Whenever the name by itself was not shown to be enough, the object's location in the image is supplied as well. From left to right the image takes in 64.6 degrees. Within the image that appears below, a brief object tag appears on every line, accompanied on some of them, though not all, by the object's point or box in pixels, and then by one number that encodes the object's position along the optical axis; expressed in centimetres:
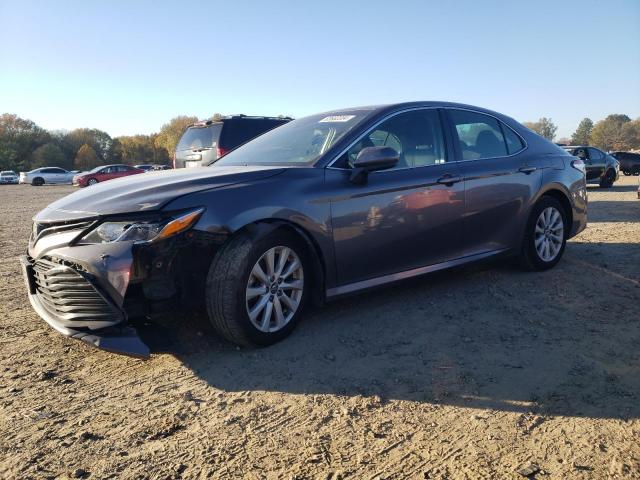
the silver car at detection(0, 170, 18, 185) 4862
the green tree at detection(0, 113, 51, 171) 7656
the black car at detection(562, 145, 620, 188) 1759
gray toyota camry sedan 289
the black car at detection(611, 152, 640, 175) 3077
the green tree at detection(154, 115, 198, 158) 10106
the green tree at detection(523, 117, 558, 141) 11211
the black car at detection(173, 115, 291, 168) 908
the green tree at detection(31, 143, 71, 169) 7900
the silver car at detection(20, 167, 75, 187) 4166
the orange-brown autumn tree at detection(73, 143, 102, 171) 8819
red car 3256
